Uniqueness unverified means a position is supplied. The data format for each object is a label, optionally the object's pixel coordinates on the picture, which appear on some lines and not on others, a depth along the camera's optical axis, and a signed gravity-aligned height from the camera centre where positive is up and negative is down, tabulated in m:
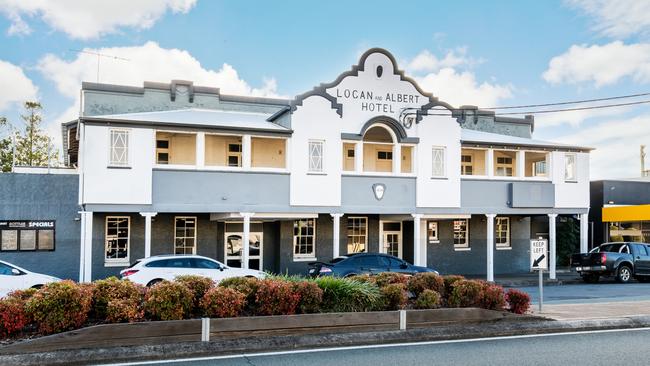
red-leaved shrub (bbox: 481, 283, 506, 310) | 13.59 -1.82
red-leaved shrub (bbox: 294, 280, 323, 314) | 12.10 -1.63
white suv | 18.55 -1.77
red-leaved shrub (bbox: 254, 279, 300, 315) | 11.83 -1.64
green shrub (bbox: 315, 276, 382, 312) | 12.50 -1.68
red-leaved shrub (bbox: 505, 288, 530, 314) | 13.86 -1.91
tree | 47.92 +4.72
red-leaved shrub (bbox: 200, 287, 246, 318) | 11.23 -1.63
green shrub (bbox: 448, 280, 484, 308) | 13.48 -1.75
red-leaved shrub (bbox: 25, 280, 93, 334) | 10.14 -1.58
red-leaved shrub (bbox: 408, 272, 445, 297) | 13.66 -1.54
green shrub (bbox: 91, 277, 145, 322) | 10.90 -1.49
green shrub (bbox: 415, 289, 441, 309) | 13.09 -1.80
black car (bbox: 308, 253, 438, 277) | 20.36 -1.79
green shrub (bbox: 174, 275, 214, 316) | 11.46 -1.40
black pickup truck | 27.12 -2.11
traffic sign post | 15.30 -1.00
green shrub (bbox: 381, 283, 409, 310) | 12.84 -1.70
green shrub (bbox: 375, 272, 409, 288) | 13.75 -1.47
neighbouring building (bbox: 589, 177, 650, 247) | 34.75 +0.06
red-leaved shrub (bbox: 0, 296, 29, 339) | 9.91 -1.71
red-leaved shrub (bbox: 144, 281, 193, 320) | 10.89 -1.57
